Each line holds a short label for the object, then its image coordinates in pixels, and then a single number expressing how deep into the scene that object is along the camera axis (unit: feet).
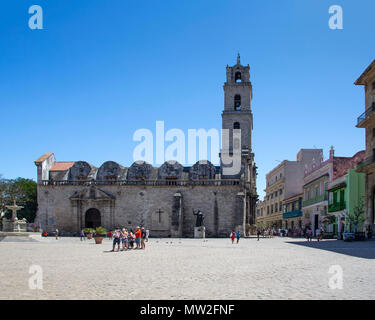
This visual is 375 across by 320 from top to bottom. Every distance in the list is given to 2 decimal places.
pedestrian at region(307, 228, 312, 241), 103.27
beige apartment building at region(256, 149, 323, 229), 193.36
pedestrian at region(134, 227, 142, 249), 74.33
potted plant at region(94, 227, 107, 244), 92.71
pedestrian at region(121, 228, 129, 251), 71.87
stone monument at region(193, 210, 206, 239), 124.36
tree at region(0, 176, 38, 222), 176.65
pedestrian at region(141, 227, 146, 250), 73.26
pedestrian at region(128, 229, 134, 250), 74.88
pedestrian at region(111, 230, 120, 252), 70.16
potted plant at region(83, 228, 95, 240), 115.85
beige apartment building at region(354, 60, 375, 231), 93.97
